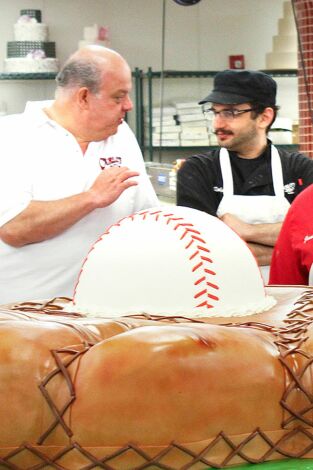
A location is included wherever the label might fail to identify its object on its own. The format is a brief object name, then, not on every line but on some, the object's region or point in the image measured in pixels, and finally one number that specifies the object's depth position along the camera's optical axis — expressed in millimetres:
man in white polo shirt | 3029
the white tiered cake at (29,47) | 8742
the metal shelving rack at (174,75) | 9188
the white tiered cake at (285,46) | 9227
